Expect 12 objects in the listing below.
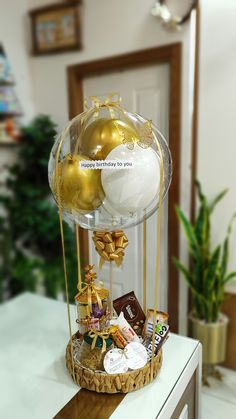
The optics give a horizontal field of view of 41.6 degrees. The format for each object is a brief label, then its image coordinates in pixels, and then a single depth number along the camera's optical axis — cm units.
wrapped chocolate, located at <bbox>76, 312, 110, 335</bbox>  74
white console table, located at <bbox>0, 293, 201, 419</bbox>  68
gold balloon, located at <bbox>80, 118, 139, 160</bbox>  68
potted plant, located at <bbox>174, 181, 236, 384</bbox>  156
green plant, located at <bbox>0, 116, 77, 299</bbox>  201
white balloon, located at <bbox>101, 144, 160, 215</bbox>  65
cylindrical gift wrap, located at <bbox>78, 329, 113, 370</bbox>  73
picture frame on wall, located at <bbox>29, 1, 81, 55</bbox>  200
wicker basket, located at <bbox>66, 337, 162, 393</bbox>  70
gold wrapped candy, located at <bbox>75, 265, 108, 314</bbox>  74
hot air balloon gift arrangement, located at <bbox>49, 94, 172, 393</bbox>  67
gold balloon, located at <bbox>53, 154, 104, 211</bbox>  68
